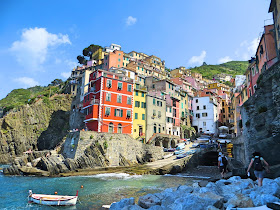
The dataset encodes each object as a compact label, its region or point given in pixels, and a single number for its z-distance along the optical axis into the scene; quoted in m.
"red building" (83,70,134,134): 39.22
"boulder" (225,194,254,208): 7.43
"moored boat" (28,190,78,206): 16.20
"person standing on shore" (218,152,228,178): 17.17
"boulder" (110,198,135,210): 11.12
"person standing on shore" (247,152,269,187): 10.34
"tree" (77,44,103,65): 102.75
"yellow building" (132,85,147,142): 44.69
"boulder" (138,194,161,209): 10.80
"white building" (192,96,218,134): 63.72
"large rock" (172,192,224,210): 8.01
